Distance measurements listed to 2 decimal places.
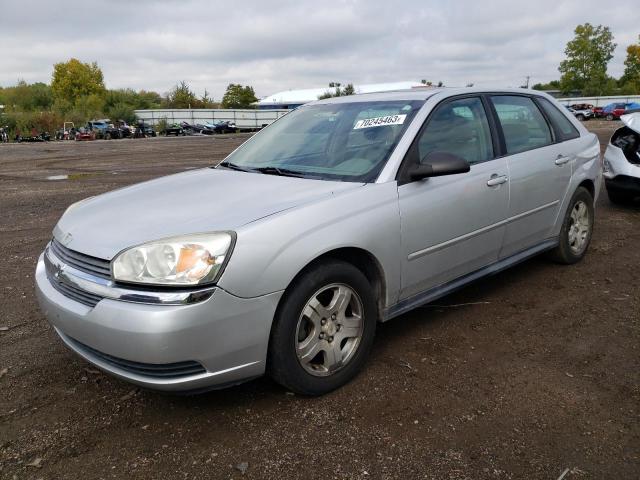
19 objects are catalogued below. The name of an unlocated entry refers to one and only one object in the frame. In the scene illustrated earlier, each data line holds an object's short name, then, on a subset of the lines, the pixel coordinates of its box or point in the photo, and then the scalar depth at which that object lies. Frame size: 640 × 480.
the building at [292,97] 85.39
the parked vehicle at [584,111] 49.66
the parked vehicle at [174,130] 52.84
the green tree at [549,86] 93.18
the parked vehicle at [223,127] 54.09
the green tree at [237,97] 95.31
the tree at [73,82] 78.75
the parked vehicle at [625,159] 7.00
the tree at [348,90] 56.31
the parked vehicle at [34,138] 42.12
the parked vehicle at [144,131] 48.53
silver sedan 2.35
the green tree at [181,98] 82.75
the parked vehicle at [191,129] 53.69
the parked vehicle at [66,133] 44.12
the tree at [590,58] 70.31
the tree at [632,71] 71.12
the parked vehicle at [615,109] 45.59
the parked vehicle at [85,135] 42.41
